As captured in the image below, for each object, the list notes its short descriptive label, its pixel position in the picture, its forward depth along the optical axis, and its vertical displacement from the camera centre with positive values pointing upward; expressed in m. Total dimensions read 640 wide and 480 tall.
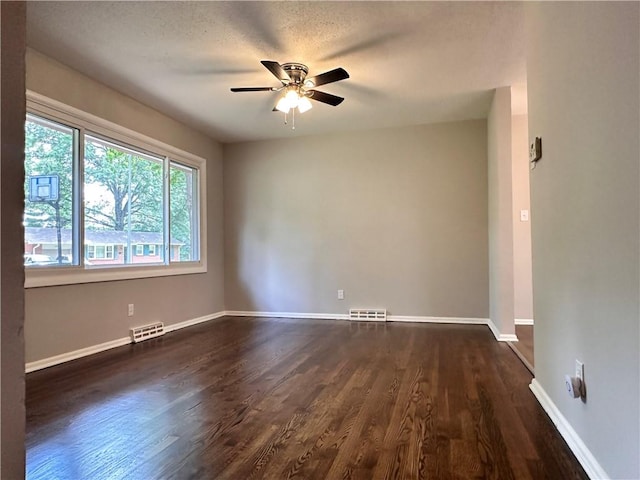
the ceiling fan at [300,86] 3.02 +1.30
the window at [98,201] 3.18 +0.45
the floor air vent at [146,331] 3.99 -0.90
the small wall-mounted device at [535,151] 2.24 +0.53
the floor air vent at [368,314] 5.09 -0.93
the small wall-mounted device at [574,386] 1.64 -0.62
